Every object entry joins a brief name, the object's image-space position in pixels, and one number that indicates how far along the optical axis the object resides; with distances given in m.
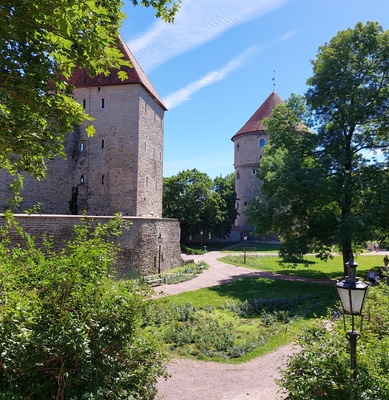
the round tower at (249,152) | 47.26
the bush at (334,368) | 3.84
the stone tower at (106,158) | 24.55
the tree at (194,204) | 39.97
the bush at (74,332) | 3.66
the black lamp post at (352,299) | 4.08
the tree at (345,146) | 16.02
